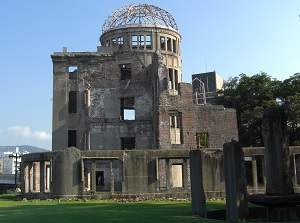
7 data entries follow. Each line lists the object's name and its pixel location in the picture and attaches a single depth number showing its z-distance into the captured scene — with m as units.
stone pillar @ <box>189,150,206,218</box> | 12.38
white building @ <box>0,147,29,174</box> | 129.25
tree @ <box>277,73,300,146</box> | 34.69
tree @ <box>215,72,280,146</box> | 36.09
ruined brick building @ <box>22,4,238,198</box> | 30.69
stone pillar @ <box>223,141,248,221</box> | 11.26
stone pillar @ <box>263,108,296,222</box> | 11.30
